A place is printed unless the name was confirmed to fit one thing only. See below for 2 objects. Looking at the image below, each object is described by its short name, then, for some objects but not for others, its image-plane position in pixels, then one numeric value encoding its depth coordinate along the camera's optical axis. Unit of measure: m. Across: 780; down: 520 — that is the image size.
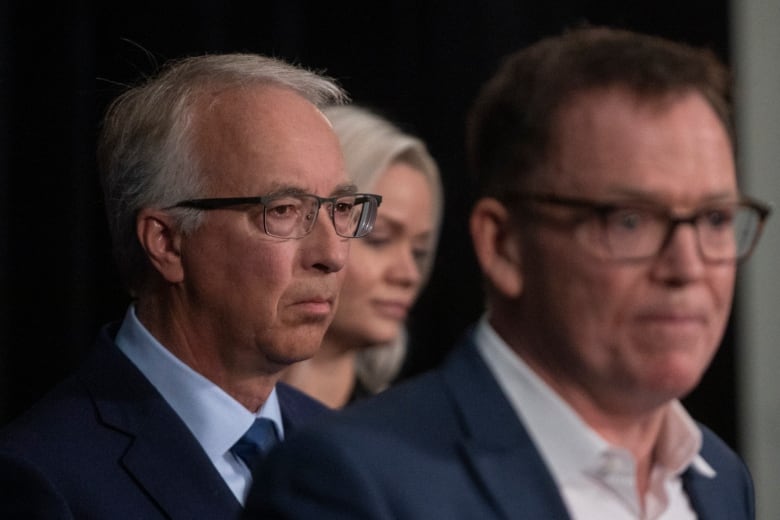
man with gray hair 4.18
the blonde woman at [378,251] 6.93
